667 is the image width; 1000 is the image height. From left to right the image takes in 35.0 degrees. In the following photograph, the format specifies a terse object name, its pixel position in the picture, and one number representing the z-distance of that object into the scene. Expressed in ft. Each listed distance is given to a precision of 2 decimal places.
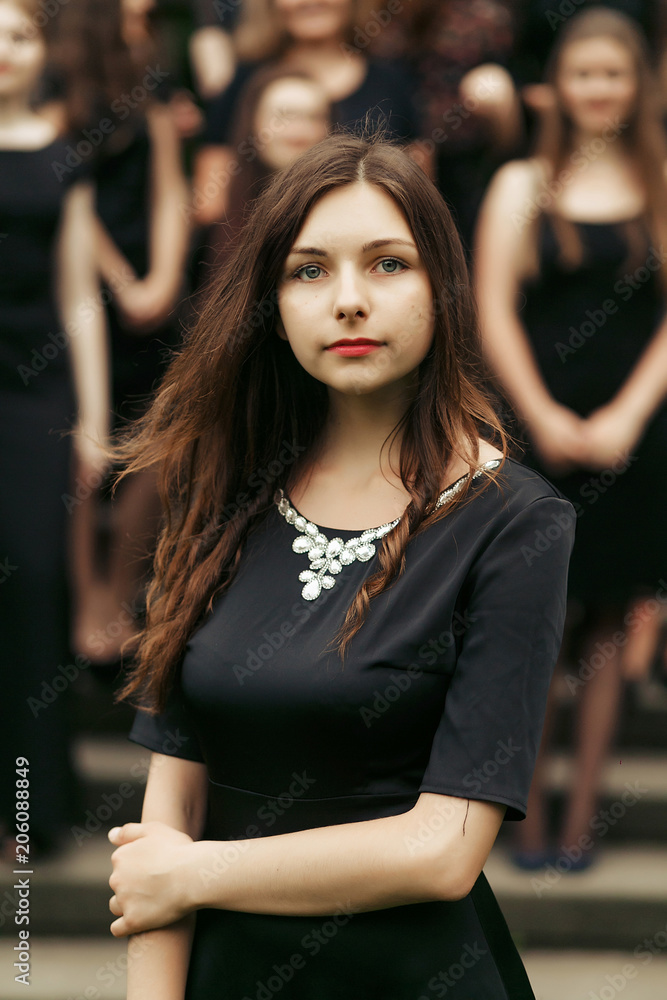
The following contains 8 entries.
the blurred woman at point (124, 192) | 11.15
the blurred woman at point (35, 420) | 10.34
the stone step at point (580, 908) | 10.00
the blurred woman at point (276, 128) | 10.21
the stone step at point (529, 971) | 9.56
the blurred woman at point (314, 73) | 10.84
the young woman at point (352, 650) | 4.14
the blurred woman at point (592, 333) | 10.02
